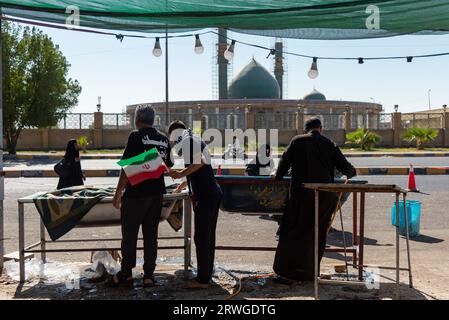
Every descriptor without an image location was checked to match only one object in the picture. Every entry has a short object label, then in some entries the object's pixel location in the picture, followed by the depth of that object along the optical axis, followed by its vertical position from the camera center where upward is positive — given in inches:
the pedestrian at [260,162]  402.2 -19.5
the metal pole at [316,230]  191.5 -32.9
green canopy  201.9 +46.6
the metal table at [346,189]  186.4 -18.1
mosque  1535.4 +104.8
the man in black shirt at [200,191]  205.0 -20.8
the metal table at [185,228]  216.8 -38.0
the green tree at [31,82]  1274.6 +127.8
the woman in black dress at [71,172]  381.7 -25.0
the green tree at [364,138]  1337.4 -5.6
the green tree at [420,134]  1352.1 +4.1
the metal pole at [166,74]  1103.6 +127.4
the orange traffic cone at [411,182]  541.3 -45.4
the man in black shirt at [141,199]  203.9 -23.6
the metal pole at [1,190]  228.7 -22.8
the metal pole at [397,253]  192.7 -41.2
